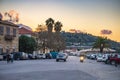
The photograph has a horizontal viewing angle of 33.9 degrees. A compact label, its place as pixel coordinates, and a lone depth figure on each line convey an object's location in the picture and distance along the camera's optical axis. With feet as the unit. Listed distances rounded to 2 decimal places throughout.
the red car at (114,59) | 89.18
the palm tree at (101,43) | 256.56
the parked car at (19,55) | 112.74
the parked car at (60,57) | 108.91
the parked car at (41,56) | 136.55
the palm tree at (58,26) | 216.51
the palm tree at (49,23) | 201.47
